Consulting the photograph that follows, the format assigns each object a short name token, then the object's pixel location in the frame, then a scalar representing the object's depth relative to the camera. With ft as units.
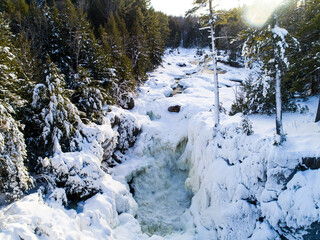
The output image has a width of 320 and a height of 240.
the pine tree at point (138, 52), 89.30
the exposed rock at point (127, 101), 70.03
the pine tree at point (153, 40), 114.37
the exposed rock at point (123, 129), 53.14
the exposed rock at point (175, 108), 66.69
